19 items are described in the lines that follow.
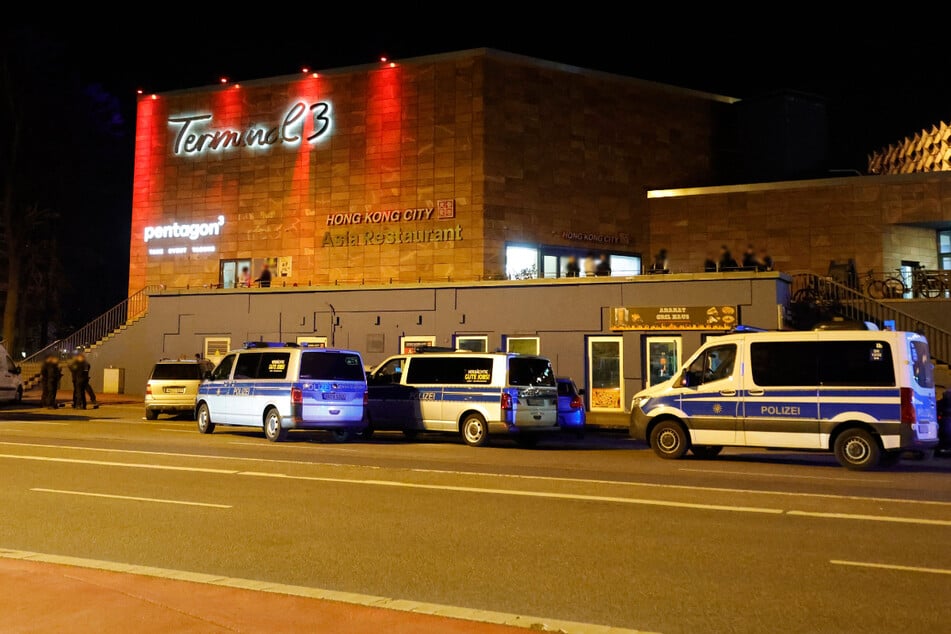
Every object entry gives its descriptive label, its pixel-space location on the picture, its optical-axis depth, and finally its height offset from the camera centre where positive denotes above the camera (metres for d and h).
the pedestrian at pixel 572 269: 29.30 +4.07
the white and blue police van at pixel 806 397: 14.40 -0.08
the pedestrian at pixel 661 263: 28.54 +4.53
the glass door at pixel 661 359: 26.31 +1.00
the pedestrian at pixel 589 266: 29.90 +4.32
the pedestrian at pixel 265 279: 33.94 +4.34
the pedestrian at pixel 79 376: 27.67 +0.54
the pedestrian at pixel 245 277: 35.58 +4.70
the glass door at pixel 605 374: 27.05 +0.57
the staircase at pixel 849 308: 24.64 +2.44
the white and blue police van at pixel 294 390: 18.39 +0.06
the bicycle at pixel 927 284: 25.61 +3.13
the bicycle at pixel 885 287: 26.69 +3.18
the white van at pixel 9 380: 28.63 +0.45
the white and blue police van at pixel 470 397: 18.47 -0.09
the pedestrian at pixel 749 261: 25.91 +3.97
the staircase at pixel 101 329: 36.53 +2.68
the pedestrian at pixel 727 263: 26.54 +3.92
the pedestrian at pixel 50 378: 28.00 +0.49
